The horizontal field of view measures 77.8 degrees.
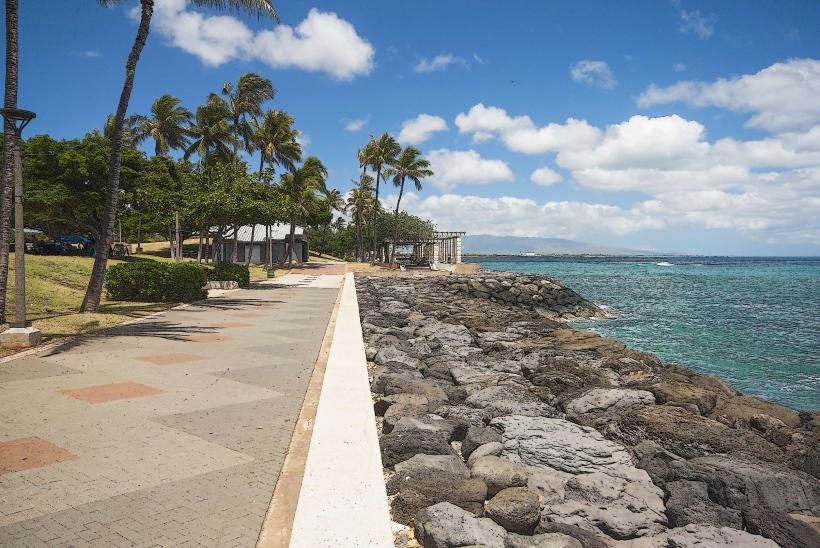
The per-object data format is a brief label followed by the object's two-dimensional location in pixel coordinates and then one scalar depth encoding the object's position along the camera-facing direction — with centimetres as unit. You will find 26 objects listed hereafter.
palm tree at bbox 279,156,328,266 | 4941
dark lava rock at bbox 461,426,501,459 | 502
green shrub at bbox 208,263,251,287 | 2536
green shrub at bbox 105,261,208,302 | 1678
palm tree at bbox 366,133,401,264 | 5356
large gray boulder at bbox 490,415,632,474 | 477
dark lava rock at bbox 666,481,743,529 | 384
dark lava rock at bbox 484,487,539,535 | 350
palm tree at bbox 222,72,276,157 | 3609
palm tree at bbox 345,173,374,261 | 6010
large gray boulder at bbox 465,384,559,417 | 622
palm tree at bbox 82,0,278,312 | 1333
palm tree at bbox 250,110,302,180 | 4294
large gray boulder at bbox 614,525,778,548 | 339
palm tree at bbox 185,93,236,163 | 3932
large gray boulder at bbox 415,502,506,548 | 320
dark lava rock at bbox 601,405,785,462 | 530
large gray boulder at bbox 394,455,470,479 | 435
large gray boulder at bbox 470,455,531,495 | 414
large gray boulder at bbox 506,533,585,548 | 322
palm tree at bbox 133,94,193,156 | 4809
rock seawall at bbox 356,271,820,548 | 357
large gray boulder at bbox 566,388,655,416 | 655
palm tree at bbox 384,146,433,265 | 5381
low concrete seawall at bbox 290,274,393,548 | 317
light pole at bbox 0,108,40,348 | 907
